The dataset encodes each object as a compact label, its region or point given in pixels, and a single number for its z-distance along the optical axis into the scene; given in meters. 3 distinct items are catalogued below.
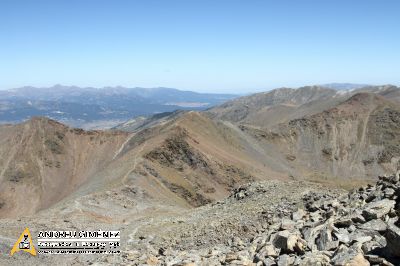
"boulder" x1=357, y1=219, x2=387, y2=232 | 18.03
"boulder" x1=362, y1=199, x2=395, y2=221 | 19.25
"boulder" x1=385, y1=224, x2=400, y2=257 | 15.20
